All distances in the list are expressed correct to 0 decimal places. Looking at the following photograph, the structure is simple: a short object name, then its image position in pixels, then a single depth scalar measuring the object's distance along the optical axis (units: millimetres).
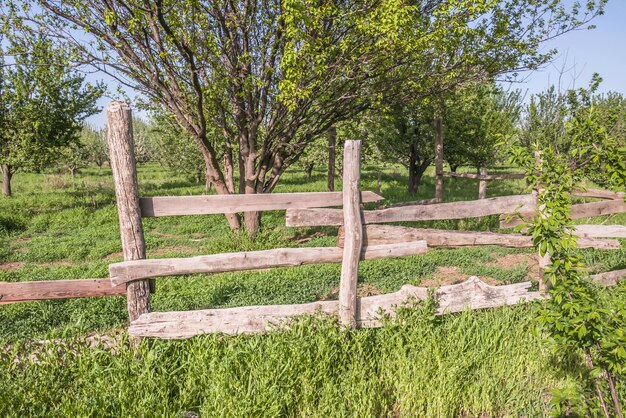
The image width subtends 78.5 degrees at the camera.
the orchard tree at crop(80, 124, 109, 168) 41250
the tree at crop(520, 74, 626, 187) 11093
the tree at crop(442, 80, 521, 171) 17891
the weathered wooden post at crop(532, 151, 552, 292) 5094
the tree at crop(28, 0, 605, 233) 7578
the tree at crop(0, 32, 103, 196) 16094
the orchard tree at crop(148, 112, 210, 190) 21992
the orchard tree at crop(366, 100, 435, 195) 17438
